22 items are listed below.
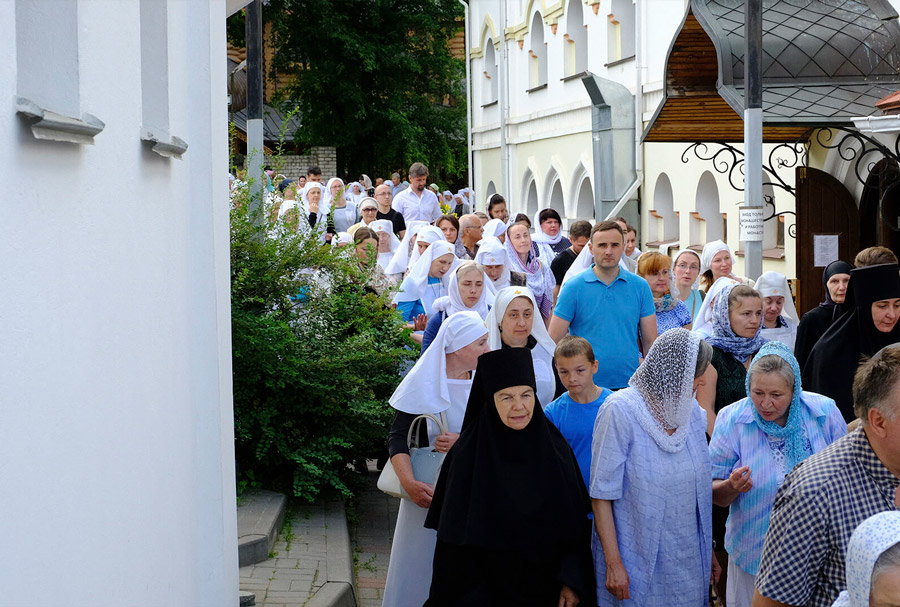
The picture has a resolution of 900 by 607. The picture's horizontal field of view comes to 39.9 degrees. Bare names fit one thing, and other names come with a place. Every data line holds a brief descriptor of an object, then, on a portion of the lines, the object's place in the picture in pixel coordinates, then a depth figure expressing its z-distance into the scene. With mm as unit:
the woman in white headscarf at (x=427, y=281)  10156
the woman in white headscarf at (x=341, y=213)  15836
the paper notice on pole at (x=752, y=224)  9906
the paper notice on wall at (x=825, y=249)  13398
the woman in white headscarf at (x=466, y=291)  7930
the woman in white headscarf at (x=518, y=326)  6449
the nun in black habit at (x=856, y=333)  6648
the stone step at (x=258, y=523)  7113
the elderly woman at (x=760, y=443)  5039
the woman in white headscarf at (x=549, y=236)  12820
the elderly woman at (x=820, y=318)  7578
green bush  8203
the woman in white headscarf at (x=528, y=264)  10844
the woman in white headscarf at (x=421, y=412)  5754
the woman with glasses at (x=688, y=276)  9422
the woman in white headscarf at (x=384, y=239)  13000
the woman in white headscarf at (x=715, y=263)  9625
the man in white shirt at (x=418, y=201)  16562
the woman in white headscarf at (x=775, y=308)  7980
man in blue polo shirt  7457
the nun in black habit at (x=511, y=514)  4906
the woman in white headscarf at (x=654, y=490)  4930
